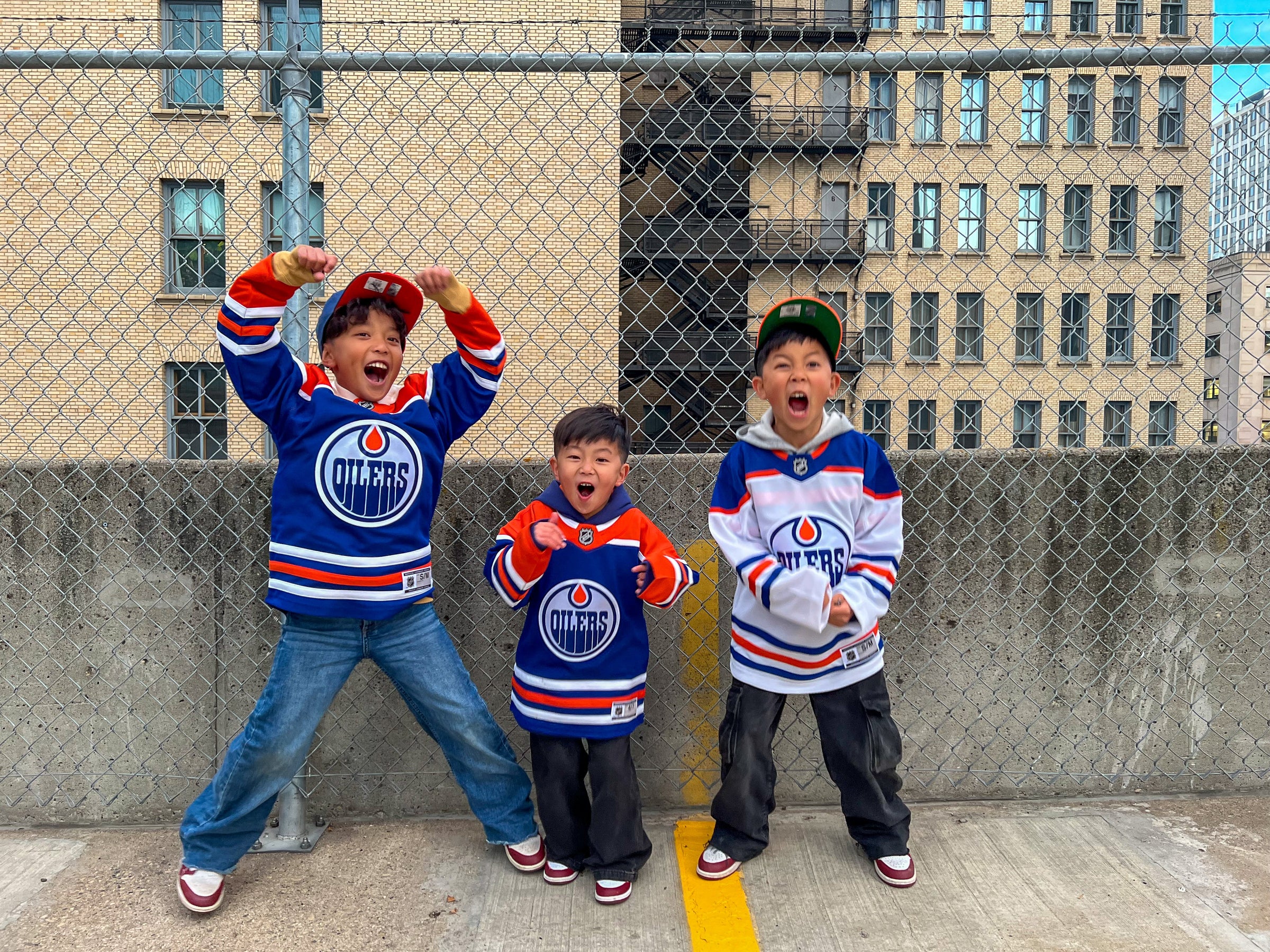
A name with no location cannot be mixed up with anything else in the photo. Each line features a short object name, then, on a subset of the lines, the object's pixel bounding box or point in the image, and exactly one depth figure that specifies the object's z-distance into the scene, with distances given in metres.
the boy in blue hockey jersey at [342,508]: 2.46
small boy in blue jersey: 2.54
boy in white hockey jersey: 2.51
